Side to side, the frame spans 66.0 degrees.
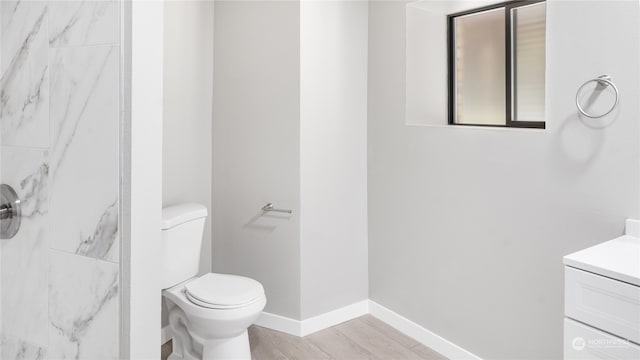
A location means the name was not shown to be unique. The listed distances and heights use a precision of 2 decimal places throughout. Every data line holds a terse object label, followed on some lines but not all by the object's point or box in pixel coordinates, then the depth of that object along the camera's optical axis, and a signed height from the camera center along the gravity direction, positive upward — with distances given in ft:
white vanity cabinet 4.47 -1.23
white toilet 7.89 -2.01
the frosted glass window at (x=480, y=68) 9.32 +2.12
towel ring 6.23 +1.17
